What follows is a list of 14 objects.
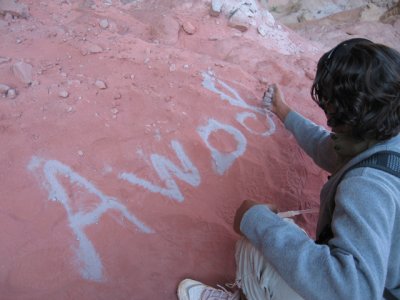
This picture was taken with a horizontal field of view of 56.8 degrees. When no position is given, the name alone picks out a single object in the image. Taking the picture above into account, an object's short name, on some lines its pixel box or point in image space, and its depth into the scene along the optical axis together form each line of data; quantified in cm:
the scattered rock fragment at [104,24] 279
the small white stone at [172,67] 247
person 100
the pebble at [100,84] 221
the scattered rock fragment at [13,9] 260
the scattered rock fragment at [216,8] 339
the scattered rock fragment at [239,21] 342
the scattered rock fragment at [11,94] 204
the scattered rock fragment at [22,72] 213
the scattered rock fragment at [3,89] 205
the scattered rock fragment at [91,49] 245
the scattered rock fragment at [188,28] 311
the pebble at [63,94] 210
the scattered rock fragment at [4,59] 221
